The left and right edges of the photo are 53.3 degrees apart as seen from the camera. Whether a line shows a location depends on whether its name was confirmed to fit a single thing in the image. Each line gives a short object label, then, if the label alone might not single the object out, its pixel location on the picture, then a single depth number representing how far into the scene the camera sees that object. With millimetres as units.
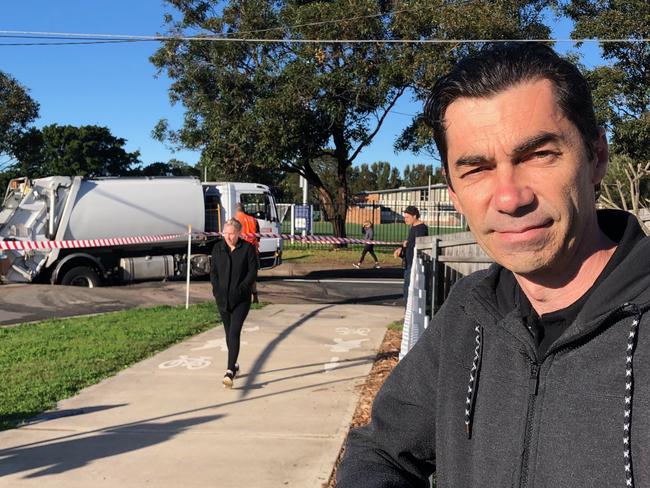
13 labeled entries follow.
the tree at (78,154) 55719
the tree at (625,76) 15070
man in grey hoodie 1070
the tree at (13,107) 30625
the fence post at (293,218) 25156
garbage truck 15203
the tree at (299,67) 19031
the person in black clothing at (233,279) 7049
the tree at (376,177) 94700
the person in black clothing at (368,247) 20578
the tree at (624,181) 17141
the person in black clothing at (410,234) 10723
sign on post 24938
